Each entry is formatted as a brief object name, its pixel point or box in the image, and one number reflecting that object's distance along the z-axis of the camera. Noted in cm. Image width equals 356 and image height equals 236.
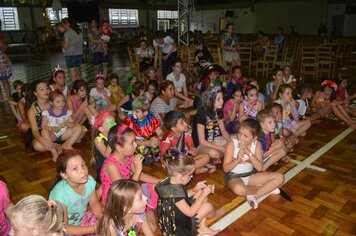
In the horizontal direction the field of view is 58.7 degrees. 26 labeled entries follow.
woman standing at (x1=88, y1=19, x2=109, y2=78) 701
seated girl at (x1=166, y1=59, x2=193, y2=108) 539
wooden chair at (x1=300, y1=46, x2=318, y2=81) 774
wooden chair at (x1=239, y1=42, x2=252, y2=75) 1030
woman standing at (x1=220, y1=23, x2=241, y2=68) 727
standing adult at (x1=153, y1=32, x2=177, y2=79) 738
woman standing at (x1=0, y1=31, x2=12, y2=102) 585
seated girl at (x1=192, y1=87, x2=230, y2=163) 326
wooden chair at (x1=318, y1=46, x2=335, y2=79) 782
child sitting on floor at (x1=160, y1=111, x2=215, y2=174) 298
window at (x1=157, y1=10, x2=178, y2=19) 2192
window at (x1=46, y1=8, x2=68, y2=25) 1666
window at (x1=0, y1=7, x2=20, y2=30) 1628
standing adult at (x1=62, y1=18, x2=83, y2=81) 605
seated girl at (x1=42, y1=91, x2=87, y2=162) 363
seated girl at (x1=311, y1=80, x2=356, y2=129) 461
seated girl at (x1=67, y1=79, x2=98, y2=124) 429
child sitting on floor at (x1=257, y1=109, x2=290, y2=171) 297
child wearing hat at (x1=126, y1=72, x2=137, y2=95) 514
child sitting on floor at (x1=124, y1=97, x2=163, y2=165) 337
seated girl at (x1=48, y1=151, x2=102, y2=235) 193
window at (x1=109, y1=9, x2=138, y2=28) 1981
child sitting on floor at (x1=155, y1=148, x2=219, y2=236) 192
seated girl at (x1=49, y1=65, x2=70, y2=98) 468
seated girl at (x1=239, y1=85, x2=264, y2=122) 390
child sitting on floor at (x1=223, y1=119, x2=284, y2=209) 259
